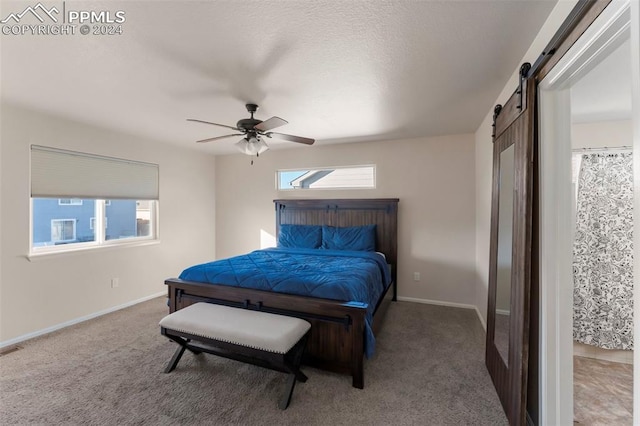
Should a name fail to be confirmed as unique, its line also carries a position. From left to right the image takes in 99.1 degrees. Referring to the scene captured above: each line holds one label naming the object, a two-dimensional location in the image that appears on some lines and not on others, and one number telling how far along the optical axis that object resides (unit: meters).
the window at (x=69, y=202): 3.17
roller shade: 2.94
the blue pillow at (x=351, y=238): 3.86
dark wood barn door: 1.48
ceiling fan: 2.45
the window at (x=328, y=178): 4.32
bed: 2.08
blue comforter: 2.27
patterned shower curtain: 2.45
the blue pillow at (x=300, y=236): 4.16
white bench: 1.84
